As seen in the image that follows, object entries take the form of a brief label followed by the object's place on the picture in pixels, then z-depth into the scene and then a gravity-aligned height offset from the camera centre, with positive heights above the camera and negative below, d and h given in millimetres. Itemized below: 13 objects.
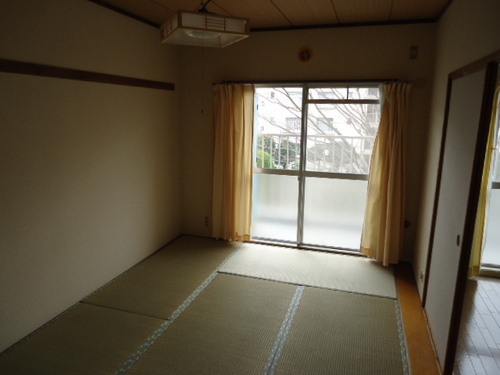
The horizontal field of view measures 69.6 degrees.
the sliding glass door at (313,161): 4008 -197
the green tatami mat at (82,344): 2326 -1449
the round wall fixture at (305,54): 3984 +997
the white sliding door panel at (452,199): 2127 -341
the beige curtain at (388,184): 3709 -402
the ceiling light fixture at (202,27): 1898 +641
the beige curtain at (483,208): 3414 -589
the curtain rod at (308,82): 3795 +694
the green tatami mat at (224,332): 2363 -1432
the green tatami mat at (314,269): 3521 -1328
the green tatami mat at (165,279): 3109 -1363
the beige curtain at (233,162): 4219 -233
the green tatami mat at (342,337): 2373 -1424
